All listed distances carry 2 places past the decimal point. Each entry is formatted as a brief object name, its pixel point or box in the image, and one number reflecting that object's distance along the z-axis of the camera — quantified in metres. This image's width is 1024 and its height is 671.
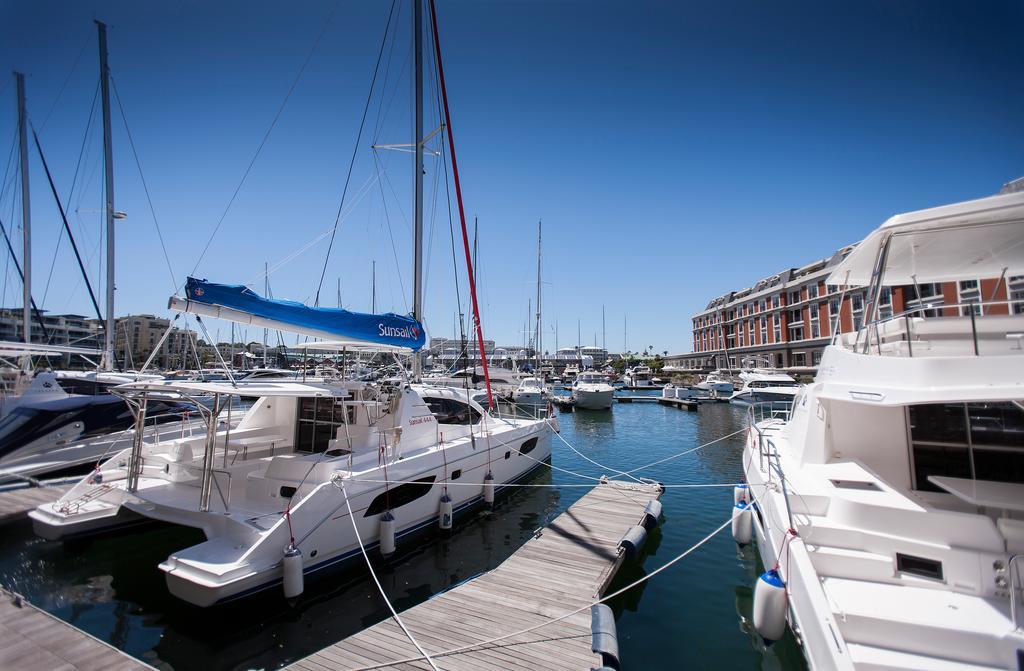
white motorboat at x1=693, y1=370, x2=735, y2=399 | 43.31
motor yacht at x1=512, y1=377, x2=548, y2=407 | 30.65
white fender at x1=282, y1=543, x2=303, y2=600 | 6.15
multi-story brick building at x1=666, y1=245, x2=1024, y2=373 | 42.66
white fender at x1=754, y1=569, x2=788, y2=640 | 4.51
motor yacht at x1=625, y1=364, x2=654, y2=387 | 61.75
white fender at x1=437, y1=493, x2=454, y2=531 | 9.06
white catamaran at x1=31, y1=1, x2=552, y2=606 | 6.16
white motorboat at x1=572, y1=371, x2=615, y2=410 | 35.12
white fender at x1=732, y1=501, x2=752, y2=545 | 7.73
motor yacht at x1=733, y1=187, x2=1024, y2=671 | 3.81
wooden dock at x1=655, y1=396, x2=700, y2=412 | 36.94
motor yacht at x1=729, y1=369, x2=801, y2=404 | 33.62
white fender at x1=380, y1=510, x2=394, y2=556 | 7.67
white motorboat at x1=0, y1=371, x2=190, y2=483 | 11.09
